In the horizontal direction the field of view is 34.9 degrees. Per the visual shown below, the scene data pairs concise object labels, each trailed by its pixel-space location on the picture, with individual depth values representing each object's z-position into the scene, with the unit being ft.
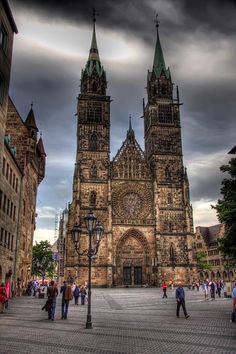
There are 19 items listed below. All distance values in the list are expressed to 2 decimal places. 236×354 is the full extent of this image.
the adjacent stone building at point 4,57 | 66.18
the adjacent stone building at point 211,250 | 286.81
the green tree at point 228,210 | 73.28
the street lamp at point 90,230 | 56.85
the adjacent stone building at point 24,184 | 120.06
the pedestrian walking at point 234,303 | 49.60
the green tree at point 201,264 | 260.62
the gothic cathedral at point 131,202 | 189.78
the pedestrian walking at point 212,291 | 109.09
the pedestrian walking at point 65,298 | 59.06
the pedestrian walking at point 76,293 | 92.99
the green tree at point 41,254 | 198.31
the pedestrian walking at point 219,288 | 123.59
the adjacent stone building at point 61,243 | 292.94
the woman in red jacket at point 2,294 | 63.16
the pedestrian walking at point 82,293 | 92.77
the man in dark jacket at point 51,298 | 58.08
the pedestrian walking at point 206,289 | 111.26
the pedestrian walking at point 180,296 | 61.67
